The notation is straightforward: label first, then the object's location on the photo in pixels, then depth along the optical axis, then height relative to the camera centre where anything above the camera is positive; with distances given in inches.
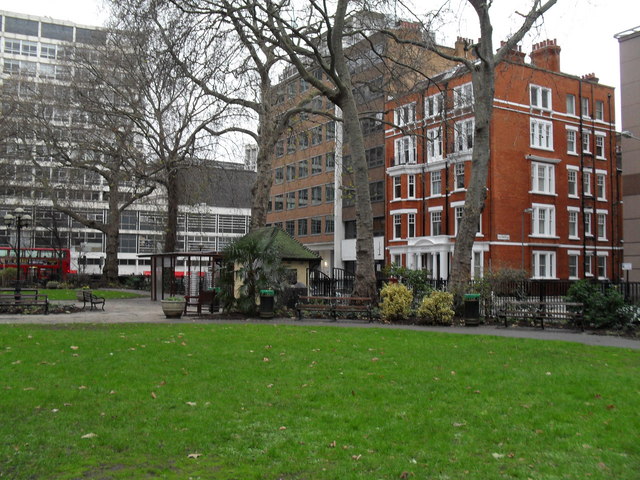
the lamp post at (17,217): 1306.5 +120.0
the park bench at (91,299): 967.5 -48.8
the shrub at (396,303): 765.3 -42.6
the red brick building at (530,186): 1678.2 +253.1
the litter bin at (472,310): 719.7 -48.4
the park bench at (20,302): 848.9 -47.6
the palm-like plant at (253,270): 815.1 -0.4
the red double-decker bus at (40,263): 2106.5 +24.1
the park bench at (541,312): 672.4 -48.8
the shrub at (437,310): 724.0 -48.8
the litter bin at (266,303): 794.8 -44.4
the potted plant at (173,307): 802.2 -50.1
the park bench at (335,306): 783.7 -48.4
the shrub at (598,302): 649.0 -35.7
